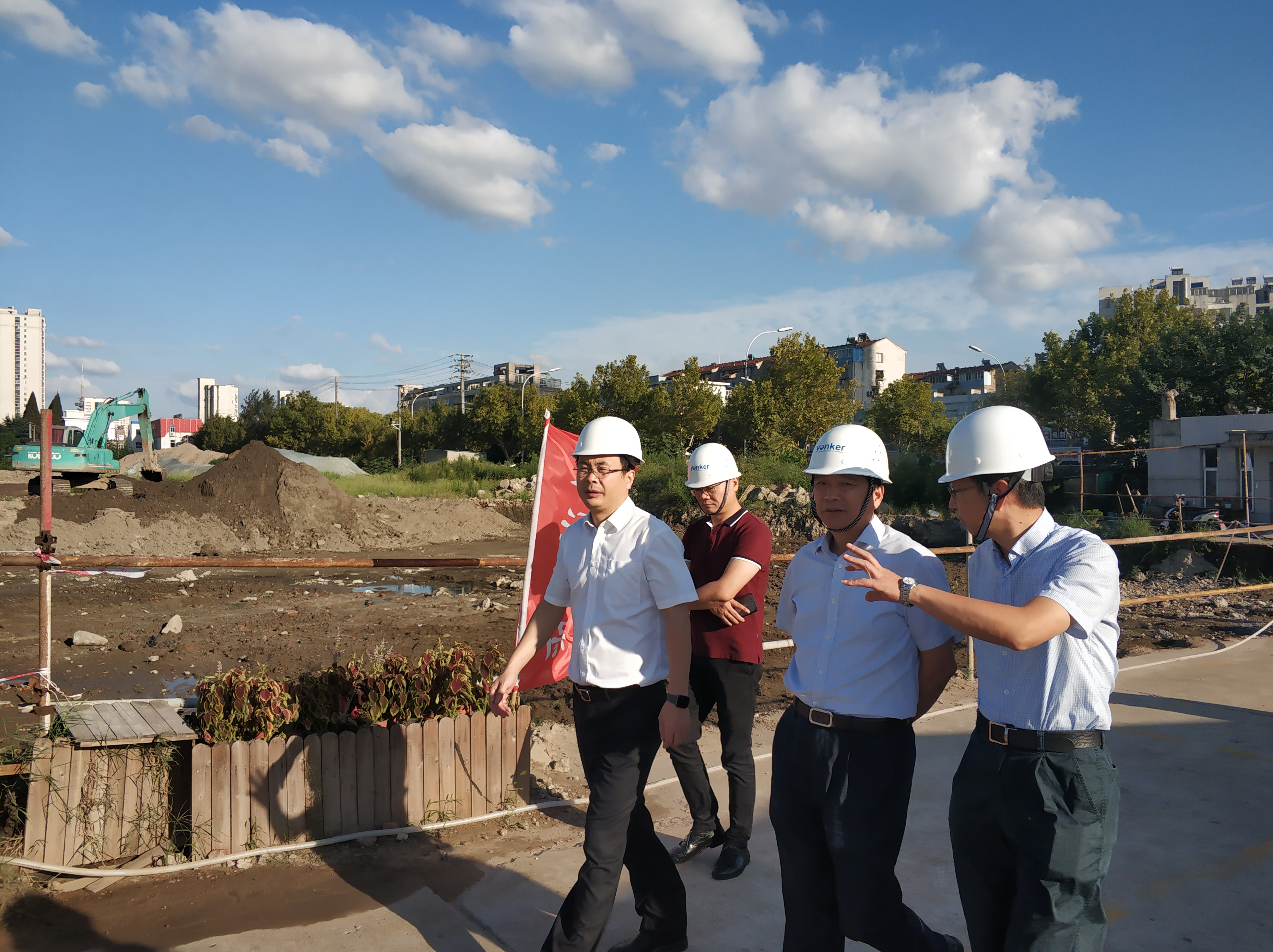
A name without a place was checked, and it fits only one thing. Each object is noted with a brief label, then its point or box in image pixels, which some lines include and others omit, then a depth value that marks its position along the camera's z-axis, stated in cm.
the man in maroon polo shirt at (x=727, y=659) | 337
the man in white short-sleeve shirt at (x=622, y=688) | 260
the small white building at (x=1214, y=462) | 2123
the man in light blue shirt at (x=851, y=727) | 220
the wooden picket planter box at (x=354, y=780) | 348
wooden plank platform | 341
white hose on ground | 324
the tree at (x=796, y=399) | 3953
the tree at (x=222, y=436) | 7075
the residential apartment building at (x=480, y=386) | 9462
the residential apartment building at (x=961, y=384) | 9806
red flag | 433
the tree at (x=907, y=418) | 5428
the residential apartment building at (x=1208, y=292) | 9888
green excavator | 1959
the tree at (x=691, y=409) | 4244
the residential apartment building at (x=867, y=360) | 8800
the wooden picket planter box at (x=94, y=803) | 329
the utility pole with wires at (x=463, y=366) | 7625
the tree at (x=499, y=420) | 5759
